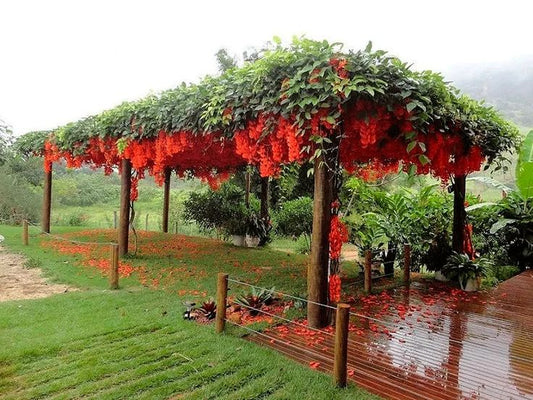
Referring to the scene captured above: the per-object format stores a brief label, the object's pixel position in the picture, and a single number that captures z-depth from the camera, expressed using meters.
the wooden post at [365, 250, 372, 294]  6.65
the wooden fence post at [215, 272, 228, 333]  4.62
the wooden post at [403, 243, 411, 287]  7.31
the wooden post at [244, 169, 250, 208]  12.74
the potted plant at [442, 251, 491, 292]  7.12
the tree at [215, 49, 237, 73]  15.88
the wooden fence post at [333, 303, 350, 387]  3.46
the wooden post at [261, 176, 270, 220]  12.22
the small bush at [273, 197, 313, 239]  13.02
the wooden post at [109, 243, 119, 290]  6.56
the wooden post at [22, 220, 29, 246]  10.98
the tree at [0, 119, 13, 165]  18.05
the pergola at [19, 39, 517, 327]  4.07
